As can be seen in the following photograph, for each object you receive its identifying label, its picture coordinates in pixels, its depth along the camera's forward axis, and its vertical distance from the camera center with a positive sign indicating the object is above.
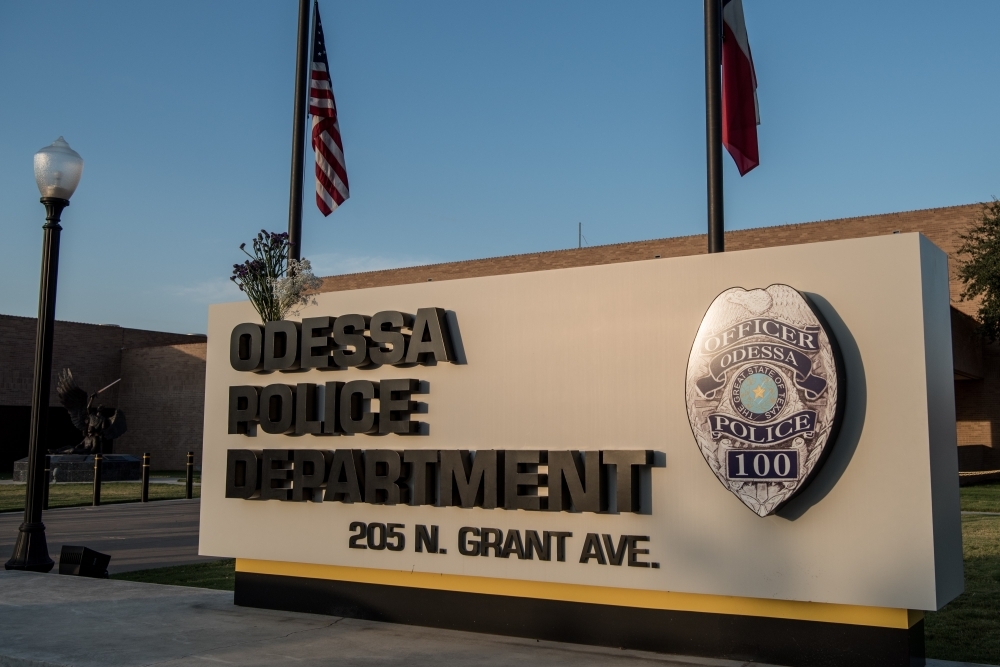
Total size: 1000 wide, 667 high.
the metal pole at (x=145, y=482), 22.47 -1.10
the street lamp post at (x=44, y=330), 11.07 +1.25
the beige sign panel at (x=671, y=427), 6.00 +0.11
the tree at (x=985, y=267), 32.16 +6.11
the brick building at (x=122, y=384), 43.28 +2.50
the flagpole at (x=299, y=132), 10.42 +3.49
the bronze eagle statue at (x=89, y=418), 33.19 +0.61
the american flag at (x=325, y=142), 10.95 +3.43
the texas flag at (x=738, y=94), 8.24 +3.05
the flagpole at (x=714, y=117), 7.68 +2.72
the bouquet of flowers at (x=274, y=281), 8.87 +1.47
